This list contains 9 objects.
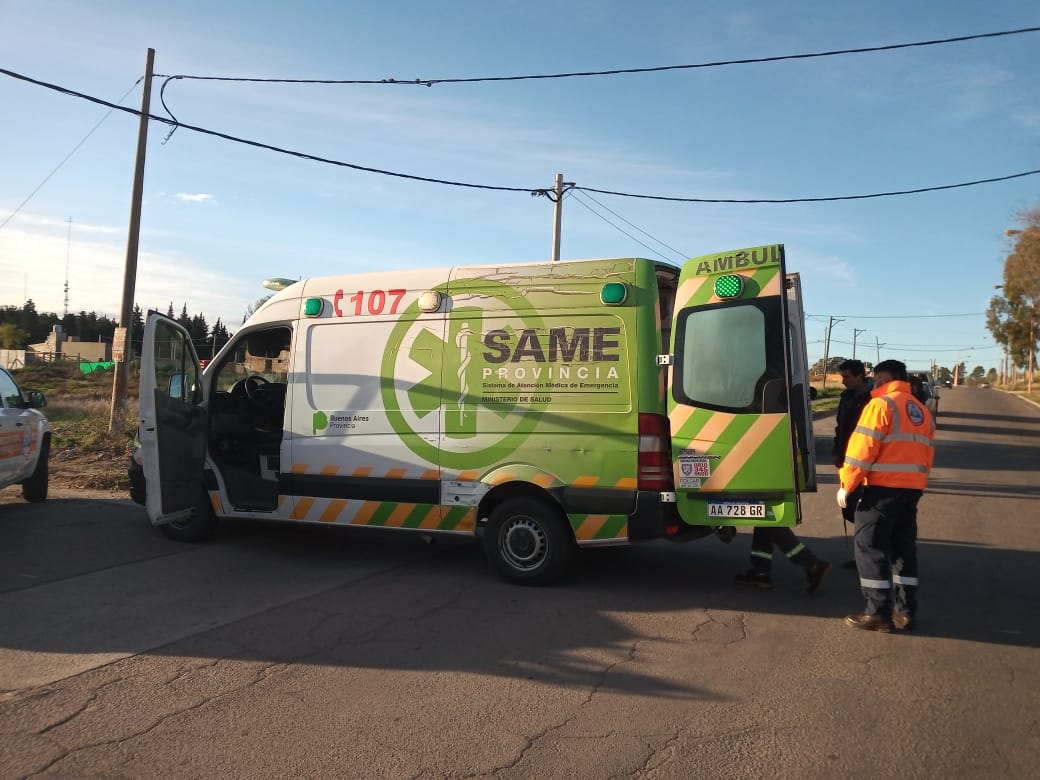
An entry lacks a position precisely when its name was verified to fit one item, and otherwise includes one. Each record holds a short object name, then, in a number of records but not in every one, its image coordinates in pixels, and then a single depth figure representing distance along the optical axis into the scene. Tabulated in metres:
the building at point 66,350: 68.00
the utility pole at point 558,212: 23.09
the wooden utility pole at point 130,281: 14.27
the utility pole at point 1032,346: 63.86
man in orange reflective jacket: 5.59
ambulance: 6.17
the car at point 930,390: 13.65
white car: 9.24
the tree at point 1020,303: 39.75
